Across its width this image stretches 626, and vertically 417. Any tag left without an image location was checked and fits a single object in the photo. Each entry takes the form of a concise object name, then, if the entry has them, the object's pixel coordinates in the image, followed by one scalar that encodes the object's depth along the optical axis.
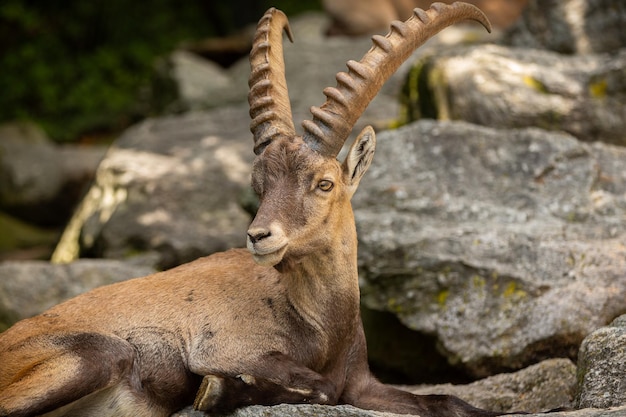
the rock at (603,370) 11.81
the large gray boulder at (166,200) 22.16
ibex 12.00
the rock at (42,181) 36.50
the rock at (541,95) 20.19
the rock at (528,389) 13.70
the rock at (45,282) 18.62
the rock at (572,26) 24.12
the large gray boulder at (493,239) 15.15
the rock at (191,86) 35.00
